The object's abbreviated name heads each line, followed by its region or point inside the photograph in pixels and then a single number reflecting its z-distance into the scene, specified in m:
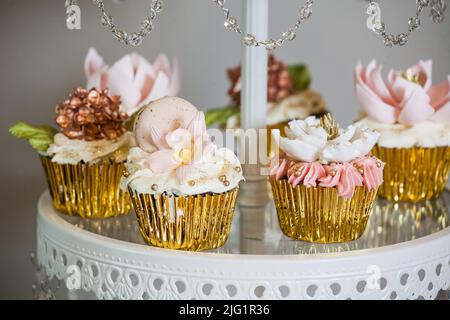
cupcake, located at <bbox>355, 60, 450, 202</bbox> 1.27
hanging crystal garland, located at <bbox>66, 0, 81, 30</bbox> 1.03
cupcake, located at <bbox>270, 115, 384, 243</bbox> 1.05
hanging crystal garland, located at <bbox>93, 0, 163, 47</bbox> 1.02
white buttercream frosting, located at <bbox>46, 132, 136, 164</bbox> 1.19
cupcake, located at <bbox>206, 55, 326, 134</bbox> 1.55
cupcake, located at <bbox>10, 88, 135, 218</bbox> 1.19
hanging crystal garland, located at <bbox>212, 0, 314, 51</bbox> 1.00
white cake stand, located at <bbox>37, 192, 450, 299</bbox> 0.96
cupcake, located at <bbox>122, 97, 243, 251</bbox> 1.02
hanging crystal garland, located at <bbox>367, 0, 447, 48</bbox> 0.99
